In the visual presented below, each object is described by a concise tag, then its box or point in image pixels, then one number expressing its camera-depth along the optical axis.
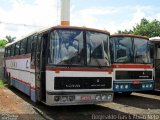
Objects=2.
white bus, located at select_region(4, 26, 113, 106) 6.19
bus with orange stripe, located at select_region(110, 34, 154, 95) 8.64
